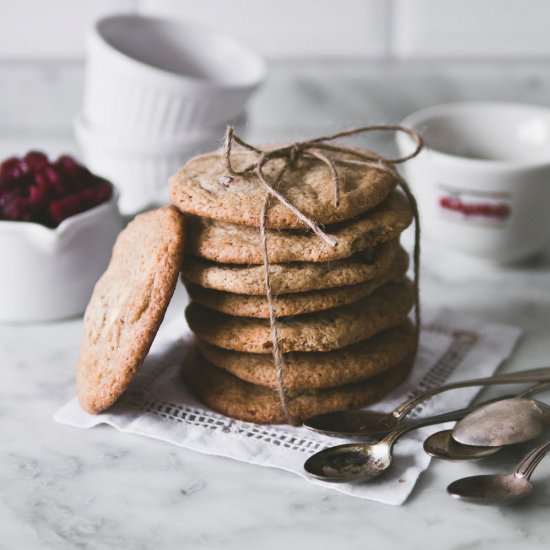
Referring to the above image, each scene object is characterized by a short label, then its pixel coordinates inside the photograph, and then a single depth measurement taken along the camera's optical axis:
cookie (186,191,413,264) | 0.49
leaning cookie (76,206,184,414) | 0.49
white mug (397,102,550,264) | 0.61
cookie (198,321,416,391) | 0.50
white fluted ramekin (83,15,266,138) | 0.68
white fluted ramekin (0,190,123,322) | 0.57
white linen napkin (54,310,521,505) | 0.48
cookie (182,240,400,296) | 0.49
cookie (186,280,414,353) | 0.50
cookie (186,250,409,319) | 0.49
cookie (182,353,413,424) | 0.51
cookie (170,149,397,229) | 0.49
